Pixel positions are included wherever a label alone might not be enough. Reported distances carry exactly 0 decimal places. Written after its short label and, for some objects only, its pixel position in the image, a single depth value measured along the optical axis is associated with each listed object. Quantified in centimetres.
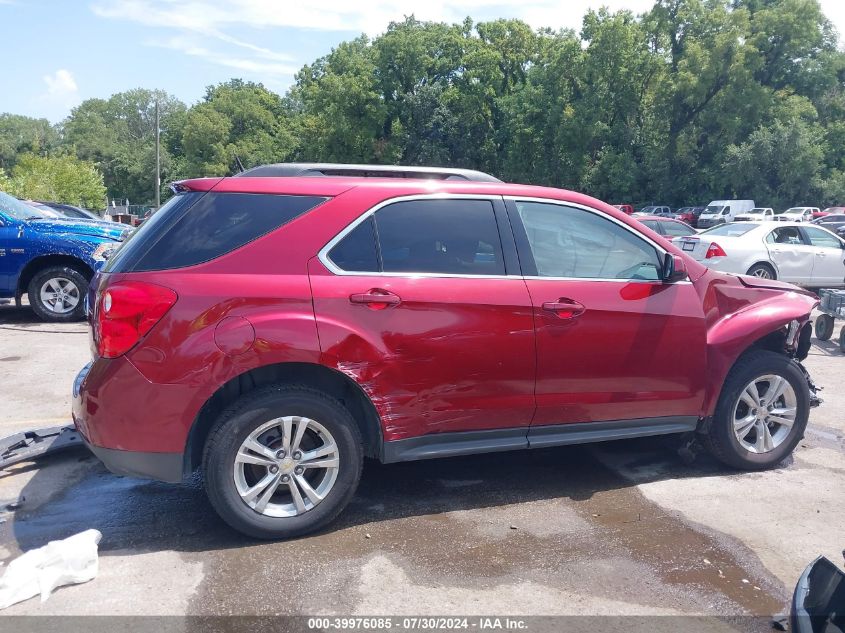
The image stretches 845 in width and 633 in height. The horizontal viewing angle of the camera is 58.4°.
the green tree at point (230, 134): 7006
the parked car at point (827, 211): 4129
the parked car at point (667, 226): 1672
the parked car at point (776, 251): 1373
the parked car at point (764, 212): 3858
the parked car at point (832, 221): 3481
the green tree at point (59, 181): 3504
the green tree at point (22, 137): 8538
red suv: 365
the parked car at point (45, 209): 1097
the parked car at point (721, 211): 4198
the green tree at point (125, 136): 8206
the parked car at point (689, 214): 4519
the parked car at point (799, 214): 3899
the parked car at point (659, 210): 4705
